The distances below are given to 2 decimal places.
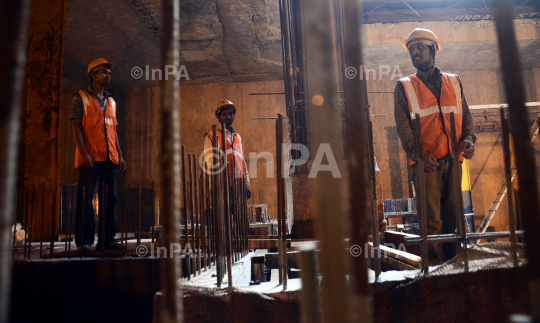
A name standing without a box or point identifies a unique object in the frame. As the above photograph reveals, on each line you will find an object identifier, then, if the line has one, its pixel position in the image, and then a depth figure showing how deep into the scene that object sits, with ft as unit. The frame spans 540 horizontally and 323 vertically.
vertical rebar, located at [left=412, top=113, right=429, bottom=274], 6.18
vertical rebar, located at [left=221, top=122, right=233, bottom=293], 5.92
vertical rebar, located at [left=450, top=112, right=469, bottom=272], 6.36
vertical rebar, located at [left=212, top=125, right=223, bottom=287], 6.08
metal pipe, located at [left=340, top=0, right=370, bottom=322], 1.68
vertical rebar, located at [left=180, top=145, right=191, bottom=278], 6.84
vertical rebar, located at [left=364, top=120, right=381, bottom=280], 5.51
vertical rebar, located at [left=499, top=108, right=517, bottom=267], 5.59
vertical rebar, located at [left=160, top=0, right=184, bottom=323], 1.65
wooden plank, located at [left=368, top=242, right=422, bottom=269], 7.56
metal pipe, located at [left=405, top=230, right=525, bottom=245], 6.49
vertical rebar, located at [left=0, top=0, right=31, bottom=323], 1.30
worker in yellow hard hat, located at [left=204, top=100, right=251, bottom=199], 17.34
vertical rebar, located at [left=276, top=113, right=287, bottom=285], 5.44
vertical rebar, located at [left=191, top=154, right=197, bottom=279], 7.62
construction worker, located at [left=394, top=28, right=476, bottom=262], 9.39
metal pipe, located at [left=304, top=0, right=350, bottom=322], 1.63
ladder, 25.58
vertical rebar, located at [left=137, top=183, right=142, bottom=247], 9.04
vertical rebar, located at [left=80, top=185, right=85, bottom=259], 10.18
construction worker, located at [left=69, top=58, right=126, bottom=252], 11.22
